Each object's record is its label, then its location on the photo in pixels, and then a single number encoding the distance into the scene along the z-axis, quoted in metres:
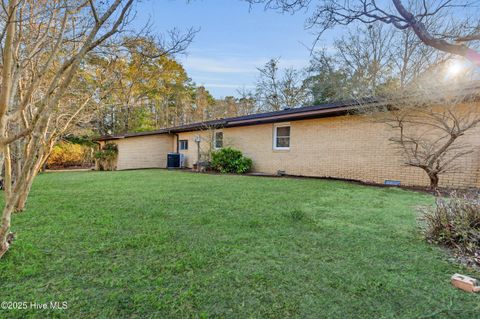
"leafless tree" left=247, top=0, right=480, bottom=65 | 2.65
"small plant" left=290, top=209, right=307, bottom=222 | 3.76
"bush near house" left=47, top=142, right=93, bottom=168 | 17.12
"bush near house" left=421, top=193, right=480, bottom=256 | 2.57
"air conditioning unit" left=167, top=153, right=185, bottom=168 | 15.39
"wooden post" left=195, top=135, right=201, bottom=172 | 13.18
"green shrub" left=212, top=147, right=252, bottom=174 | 11.52
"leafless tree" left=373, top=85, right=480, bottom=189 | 5.87
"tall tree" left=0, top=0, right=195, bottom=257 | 2.19
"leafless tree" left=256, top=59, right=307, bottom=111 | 19.91
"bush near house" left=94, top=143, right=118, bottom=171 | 16.73
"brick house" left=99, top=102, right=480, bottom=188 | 7.43
